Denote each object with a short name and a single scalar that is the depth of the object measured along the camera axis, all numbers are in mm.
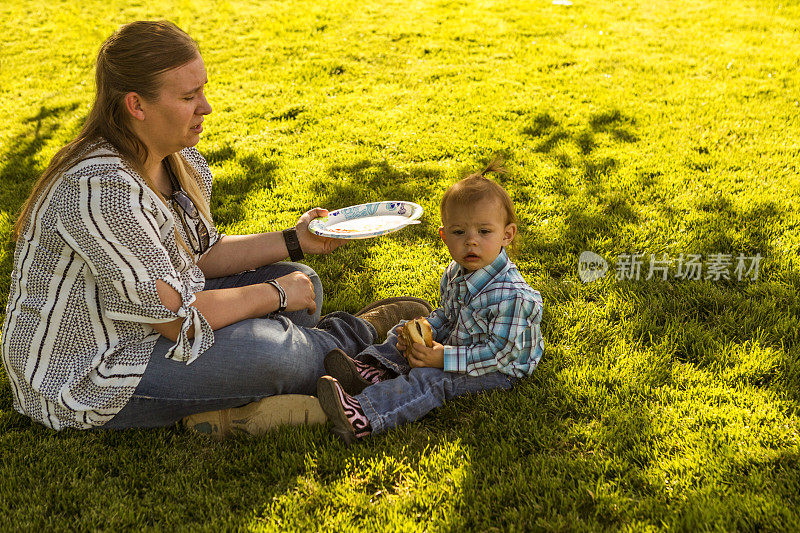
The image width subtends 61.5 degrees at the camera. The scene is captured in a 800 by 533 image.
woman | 2730
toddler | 3232
